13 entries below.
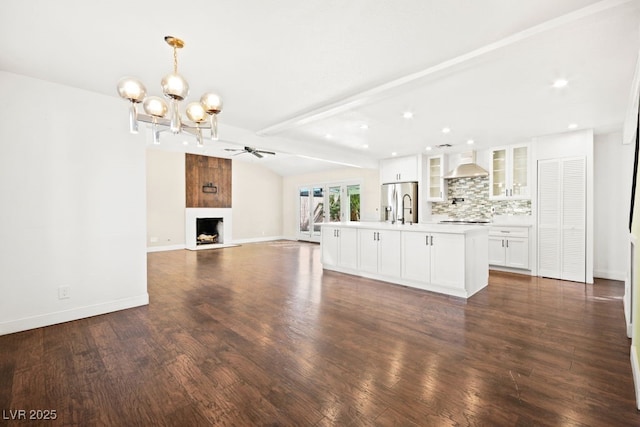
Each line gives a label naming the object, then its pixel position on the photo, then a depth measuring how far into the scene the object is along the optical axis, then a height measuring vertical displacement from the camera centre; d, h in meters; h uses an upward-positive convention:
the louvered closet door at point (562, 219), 4.71 -0.13
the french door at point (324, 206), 9.38 +0.19
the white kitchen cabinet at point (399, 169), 6.96 +1.08
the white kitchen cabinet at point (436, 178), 6.69 +0.80
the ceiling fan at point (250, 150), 6.36 +1.39
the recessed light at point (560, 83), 2.93 +1.36
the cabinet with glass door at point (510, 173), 5.48 +0.76
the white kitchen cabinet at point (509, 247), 5.23 -0.68
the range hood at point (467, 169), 5.89 +0.91
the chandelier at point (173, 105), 2.12 +0.90
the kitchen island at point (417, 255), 3.81 -0.67
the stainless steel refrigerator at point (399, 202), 6.97 +0.23
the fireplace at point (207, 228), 8.61 -0.55
